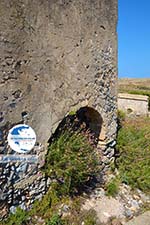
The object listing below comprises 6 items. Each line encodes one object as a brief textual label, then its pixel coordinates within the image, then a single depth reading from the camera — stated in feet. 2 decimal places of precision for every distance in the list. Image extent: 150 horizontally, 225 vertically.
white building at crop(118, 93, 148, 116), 51.60
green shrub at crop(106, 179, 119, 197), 19.76
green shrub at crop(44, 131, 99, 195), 16.60
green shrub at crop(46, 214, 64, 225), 15.47
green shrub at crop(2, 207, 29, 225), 14.73
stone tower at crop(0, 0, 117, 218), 14.43
